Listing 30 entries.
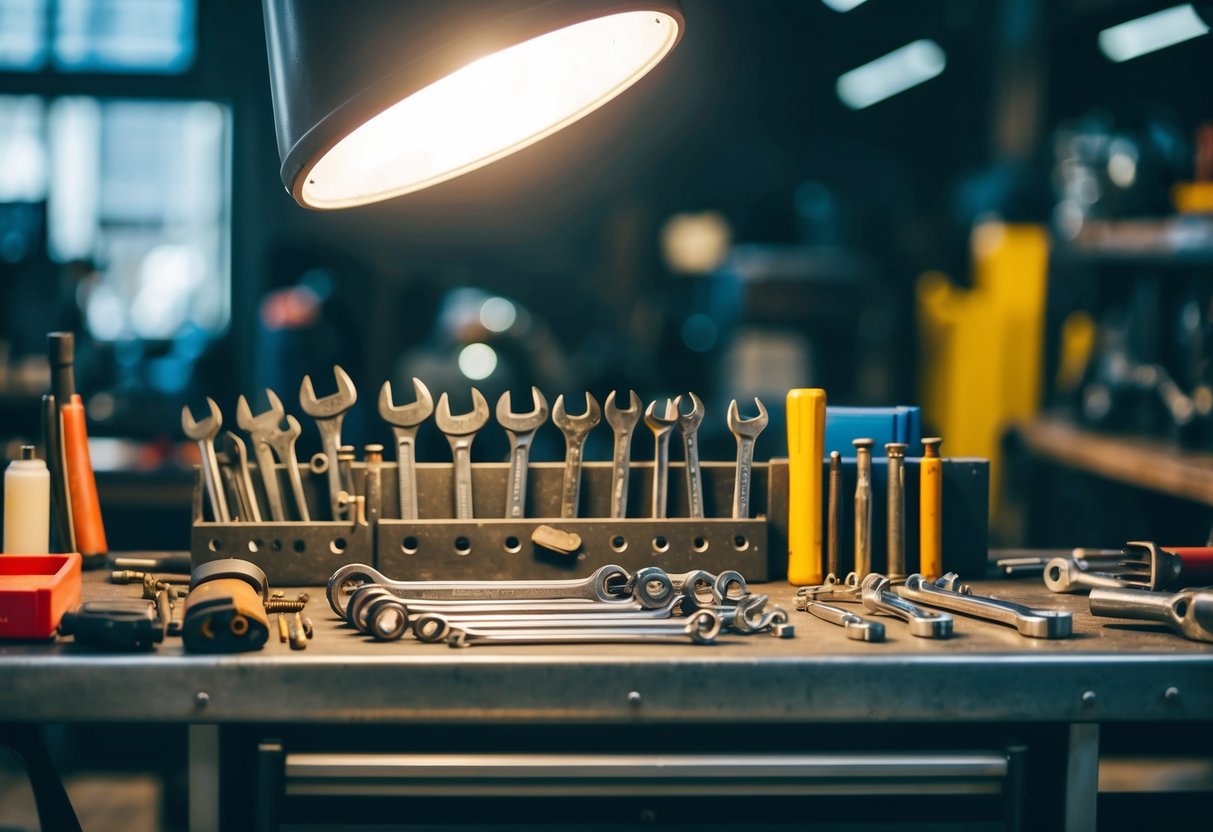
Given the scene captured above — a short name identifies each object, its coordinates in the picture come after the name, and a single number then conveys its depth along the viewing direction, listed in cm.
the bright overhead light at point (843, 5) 579
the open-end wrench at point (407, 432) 157
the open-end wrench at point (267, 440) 160
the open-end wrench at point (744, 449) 160
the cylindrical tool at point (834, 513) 160
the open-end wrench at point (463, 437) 158
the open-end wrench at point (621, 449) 160
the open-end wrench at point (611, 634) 130
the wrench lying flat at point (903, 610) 135
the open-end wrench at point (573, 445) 159
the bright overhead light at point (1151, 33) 321
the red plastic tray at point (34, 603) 130
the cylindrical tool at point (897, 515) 160
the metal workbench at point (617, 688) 123
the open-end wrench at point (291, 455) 161
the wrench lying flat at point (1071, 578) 159
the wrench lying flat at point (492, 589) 142
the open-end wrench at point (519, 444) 158
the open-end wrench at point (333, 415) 158
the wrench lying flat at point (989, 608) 135
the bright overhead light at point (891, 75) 620
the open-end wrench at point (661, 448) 159
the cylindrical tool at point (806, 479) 160
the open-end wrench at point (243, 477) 161
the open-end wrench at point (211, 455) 160
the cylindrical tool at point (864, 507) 159
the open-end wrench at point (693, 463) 160
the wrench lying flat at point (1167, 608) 134
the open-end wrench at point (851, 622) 133
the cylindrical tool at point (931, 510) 161
